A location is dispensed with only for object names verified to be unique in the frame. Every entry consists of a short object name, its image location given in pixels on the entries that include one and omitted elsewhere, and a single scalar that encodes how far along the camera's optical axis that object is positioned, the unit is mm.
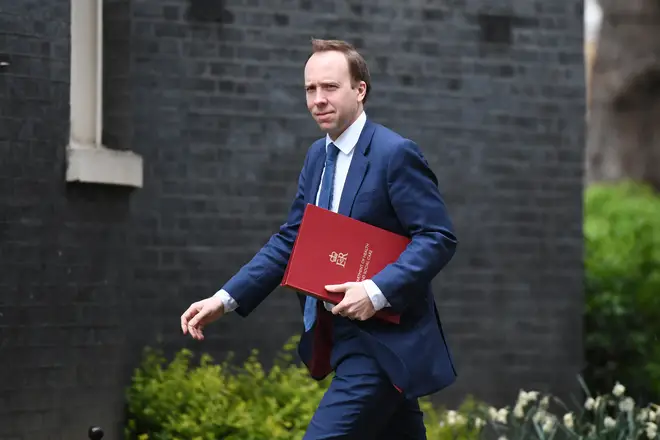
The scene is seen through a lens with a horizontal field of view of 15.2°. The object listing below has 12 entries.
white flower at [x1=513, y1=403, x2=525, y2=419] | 12790
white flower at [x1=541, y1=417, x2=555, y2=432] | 12182
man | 8239
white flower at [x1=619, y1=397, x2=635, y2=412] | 12660
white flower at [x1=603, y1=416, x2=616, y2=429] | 12372
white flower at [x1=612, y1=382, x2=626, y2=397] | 12742
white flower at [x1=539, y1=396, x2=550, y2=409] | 12865
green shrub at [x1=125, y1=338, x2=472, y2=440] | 12393
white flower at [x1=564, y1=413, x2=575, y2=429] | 12443
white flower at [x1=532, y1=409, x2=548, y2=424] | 12646
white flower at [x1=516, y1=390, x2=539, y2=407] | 12968
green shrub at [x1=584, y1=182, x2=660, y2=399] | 17176
